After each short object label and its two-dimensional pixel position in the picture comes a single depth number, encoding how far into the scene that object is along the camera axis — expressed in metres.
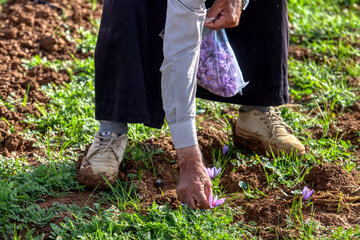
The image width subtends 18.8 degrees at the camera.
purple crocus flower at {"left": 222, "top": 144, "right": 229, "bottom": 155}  6.34
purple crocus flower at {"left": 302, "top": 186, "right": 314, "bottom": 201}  5.31
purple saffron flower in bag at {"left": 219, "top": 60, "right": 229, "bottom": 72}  5.53
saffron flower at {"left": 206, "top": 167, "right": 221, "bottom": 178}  5.61
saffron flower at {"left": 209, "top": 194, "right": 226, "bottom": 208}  4.93
